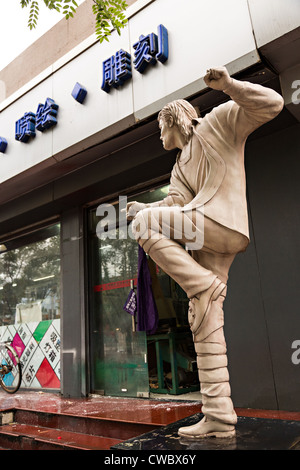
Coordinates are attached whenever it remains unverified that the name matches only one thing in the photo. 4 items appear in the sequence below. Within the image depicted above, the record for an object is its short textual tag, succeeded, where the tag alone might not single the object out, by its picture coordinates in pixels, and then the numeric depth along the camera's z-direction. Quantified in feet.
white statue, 6.33
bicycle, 19.17
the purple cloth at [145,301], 15.58
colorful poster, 19.97
